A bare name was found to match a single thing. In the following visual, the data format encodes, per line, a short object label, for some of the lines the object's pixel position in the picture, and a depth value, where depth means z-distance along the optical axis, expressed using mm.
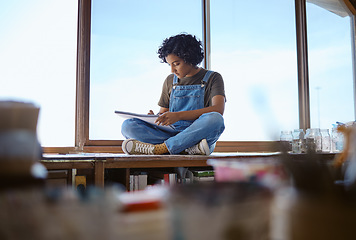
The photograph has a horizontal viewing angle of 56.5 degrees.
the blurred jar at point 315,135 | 2810
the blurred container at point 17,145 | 346
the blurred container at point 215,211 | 334
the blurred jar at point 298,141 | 2732
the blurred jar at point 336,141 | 2768
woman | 1967
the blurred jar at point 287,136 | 2754
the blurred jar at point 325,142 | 2871
